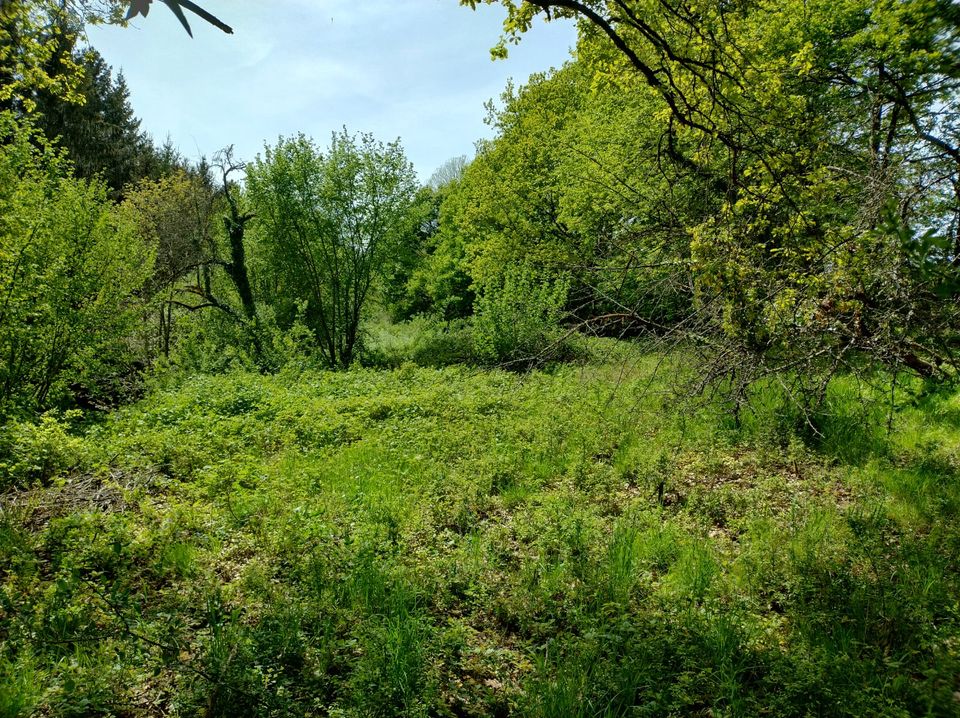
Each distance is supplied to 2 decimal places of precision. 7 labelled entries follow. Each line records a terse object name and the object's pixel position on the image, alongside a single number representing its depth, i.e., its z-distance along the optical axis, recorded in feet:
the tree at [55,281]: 26.94
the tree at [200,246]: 60.80
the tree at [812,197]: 12.99
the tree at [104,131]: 80.53
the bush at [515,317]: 53.06
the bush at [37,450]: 18.31
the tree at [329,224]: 60.90
